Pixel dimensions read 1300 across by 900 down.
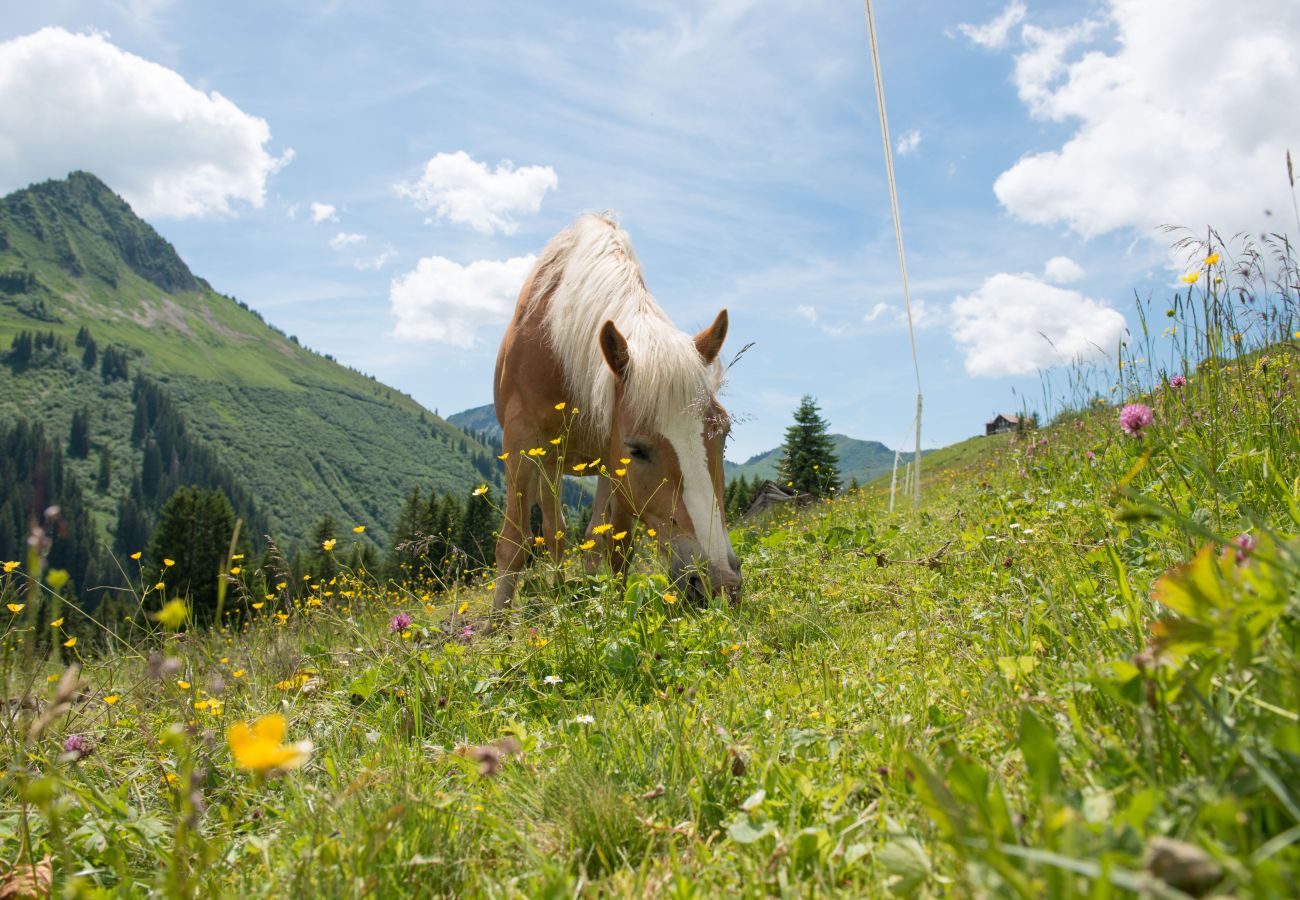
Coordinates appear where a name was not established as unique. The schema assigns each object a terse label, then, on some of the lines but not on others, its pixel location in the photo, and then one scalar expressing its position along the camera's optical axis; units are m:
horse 4.52
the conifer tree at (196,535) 52.62
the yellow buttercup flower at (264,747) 0.84
